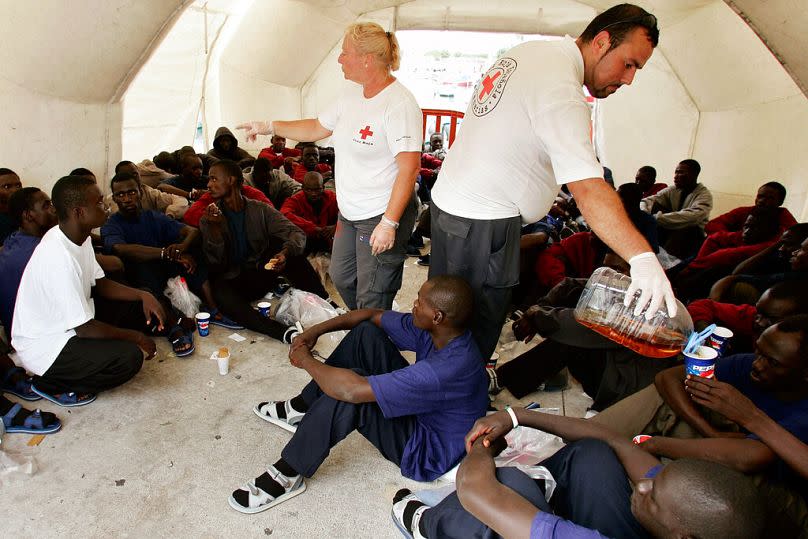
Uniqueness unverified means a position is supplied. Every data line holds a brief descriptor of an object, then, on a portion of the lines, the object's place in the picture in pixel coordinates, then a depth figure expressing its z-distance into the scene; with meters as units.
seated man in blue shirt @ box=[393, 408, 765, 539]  0.94
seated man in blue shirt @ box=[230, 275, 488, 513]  1.59
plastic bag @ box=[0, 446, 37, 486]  1.76
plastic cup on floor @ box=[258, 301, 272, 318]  3.02
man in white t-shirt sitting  2.04
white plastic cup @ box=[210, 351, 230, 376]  2.49
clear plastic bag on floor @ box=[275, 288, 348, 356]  2.98
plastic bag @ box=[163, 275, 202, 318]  3.04
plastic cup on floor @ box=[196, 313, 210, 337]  2.81
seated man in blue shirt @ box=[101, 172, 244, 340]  2.88
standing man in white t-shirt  1.36
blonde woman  2.06
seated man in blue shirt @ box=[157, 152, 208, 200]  4.30
